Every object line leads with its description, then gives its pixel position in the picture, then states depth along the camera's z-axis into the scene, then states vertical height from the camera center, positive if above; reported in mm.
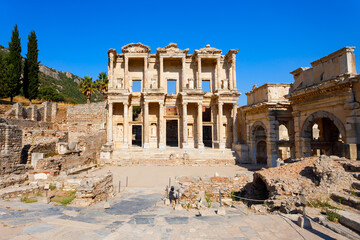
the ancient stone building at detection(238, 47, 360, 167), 11953 +1796
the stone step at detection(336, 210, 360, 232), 5039 -2195
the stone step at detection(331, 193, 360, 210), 6508 -2183
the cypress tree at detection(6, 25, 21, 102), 33562 +12767
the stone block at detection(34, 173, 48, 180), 13350 -2617
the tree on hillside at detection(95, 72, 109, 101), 37875 +9904
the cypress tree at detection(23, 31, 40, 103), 38219 +11996
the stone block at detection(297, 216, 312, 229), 5332 -2303
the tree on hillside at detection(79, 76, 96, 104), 38031 +9264
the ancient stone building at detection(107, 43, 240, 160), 25438 +5235
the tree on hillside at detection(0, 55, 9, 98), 32438 +8466
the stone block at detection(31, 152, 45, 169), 16203 -1646
